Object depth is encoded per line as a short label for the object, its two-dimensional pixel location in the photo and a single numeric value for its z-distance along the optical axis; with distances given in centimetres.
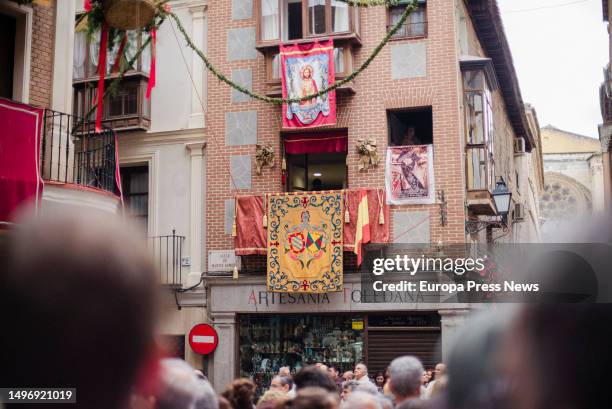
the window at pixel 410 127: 1873
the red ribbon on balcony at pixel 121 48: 1258
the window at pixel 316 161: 1898
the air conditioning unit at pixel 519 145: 3050
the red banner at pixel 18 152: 1106
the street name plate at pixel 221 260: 1888
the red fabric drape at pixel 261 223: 1781
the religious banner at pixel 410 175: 1788
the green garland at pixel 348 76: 1340
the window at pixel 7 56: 1248
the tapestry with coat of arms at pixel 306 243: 1789
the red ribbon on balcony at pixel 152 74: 1386
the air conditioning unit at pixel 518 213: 2655
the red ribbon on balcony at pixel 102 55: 1221
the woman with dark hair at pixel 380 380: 1625
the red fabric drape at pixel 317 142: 1889
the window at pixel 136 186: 2047
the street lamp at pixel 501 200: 1722
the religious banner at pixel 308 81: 1814
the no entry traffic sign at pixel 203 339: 1859
